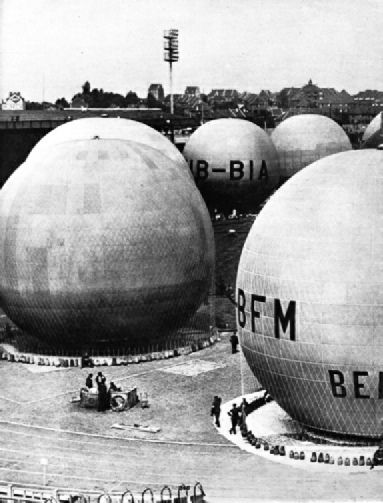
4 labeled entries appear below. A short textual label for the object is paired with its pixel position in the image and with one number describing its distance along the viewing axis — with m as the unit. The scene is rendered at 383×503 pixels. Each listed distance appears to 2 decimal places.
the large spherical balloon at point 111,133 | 74.31
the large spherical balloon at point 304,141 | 103.00
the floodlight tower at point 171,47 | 114.75
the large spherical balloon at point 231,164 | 90.69
